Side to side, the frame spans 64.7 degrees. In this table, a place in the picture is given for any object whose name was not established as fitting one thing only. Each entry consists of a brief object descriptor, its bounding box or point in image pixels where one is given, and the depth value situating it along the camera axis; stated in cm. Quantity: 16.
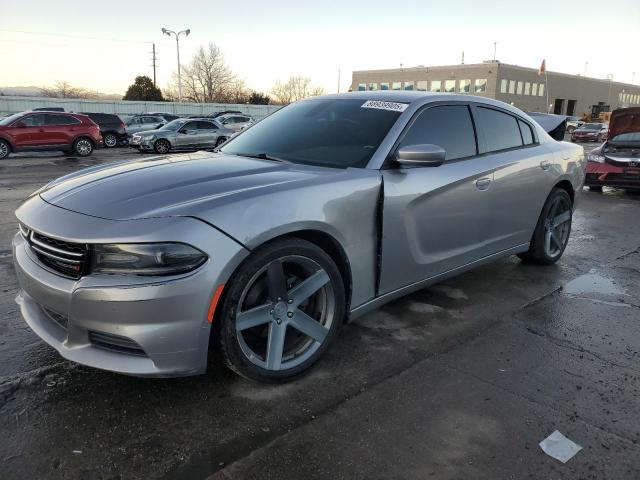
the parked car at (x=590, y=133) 3391
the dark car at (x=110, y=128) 2253
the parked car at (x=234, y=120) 2395
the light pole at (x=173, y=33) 4562
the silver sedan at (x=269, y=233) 228
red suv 1697
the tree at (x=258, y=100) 5784
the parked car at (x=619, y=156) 1018
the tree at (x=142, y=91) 5134
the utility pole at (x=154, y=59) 7765
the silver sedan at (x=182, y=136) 1872
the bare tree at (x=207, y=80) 7619
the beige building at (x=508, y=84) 6806
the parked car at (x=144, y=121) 2586
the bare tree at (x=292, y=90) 8844
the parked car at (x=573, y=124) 4238
